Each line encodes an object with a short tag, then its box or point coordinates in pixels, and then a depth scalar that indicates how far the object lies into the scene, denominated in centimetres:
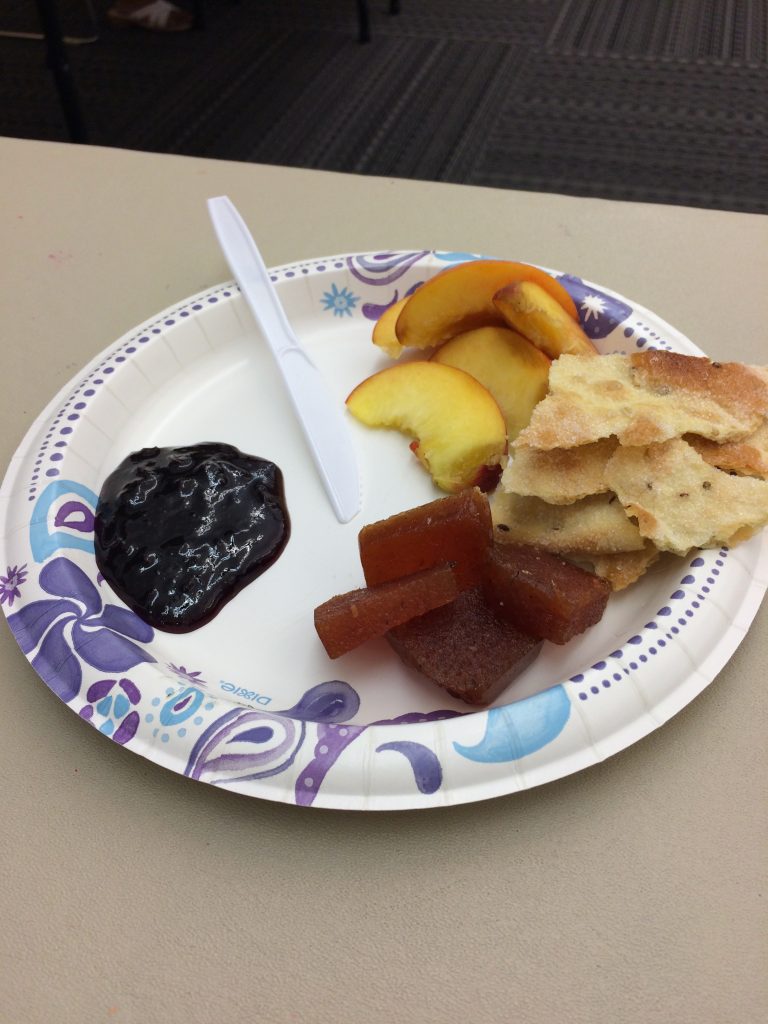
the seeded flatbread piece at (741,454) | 28
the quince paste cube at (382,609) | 26
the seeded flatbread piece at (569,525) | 28
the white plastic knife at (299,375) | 34
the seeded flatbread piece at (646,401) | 28
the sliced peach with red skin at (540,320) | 32
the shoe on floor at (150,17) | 98
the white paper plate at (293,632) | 24
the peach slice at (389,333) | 37
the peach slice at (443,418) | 33
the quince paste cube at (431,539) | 27
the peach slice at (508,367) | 33
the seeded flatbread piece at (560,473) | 28
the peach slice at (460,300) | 34
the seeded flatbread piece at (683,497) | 27
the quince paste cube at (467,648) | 26
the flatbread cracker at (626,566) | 28
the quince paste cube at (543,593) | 26
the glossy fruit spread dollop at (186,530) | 30
